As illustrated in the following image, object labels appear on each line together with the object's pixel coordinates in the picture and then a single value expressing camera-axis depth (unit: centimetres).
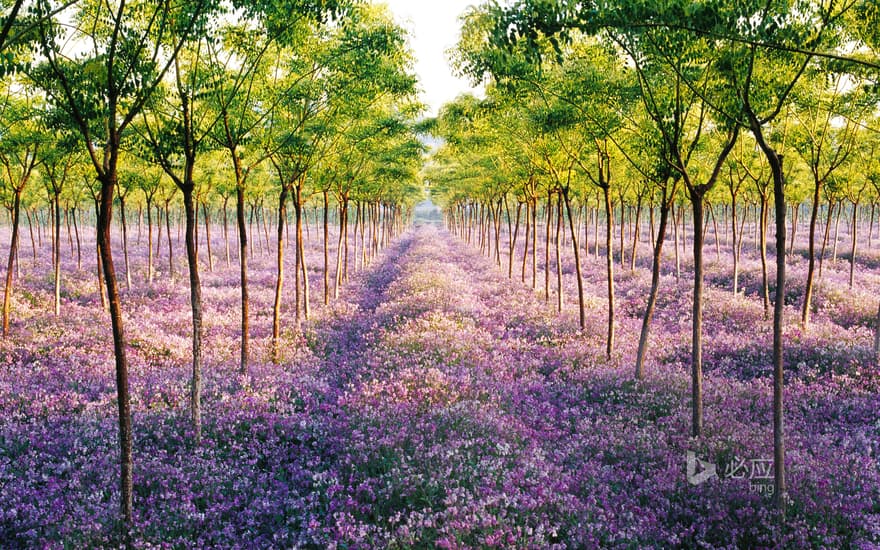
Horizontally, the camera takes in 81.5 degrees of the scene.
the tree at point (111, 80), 614
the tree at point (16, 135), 1266
